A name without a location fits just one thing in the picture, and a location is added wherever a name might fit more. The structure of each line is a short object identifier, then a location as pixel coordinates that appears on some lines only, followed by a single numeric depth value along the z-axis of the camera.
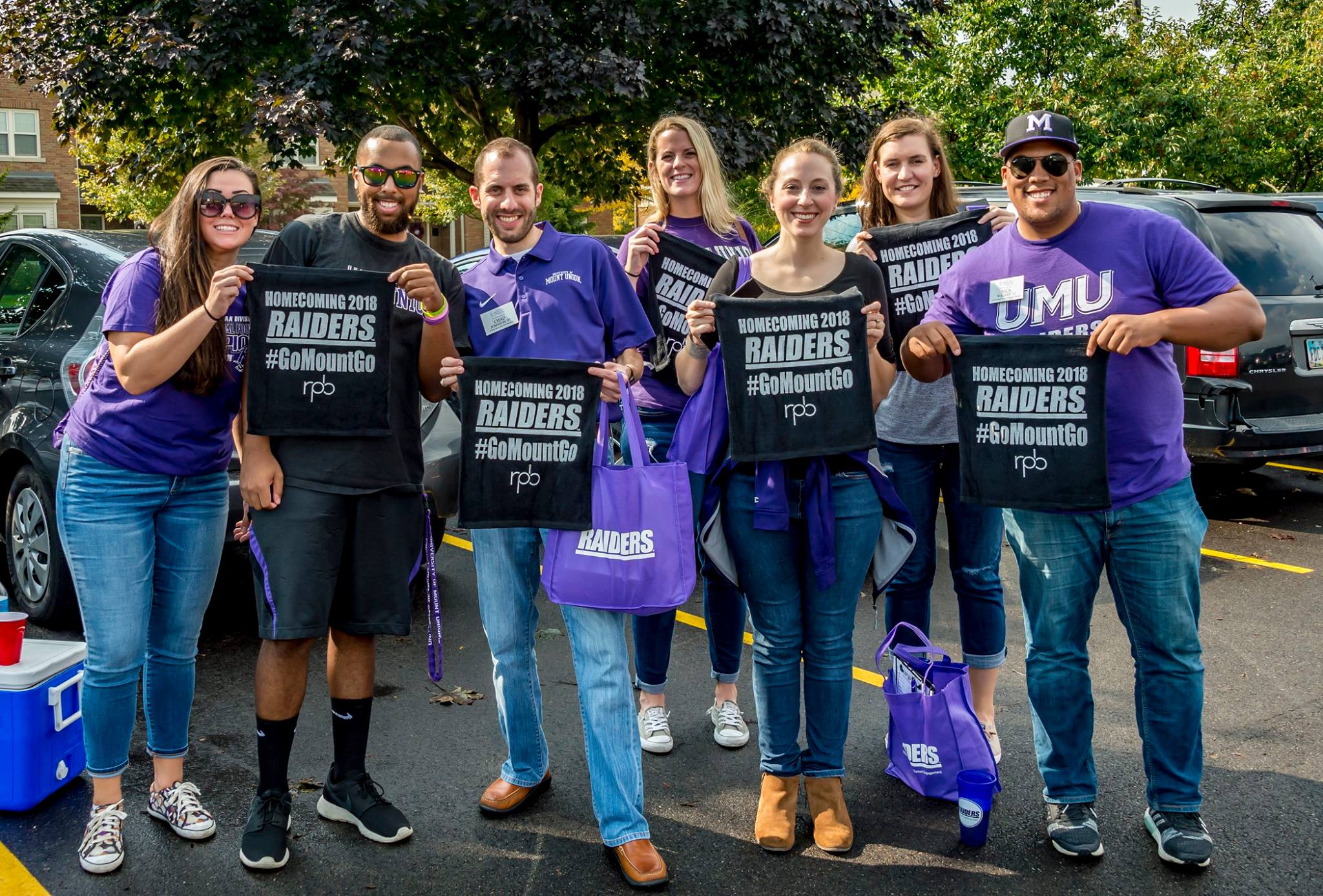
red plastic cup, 3.79
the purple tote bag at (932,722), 3.76
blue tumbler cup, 3.52
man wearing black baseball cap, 3.38
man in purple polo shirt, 3.48
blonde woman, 4.32
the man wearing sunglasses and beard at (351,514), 3.42
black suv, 7.57
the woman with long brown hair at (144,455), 3.42
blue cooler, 3.72
